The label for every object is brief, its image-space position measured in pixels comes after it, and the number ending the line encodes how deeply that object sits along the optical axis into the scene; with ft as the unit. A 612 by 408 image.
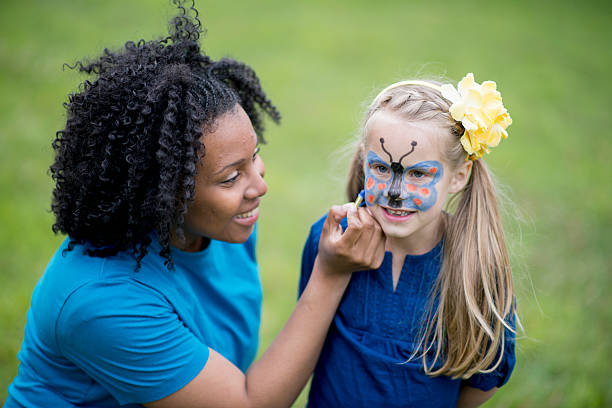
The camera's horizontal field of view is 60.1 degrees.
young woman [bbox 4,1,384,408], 6.42
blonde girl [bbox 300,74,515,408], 6.33
